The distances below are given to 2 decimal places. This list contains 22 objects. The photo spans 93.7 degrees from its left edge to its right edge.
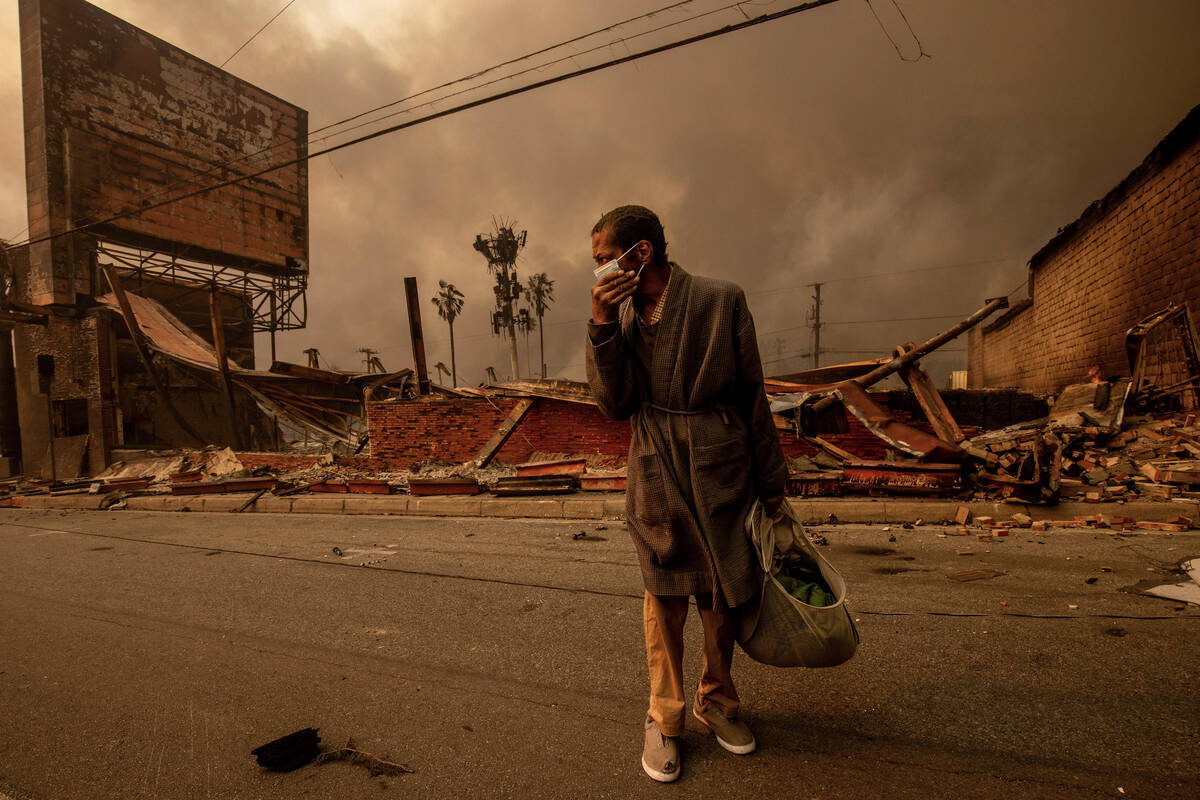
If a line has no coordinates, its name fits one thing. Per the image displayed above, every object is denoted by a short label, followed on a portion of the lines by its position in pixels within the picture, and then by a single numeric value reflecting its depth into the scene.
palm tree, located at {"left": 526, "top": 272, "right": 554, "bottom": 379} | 40.59
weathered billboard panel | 16.36
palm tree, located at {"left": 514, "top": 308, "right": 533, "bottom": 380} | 36.31
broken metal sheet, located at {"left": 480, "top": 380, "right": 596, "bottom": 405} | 9.89
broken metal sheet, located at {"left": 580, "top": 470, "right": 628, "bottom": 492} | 8.27
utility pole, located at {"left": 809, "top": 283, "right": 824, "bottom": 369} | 47.19
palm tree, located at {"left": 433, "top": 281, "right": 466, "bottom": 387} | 43.69
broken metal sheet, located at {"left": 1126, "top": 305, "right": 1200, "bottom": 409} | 7.27
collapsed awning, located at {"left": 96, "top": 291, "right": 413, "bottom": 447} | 13.66
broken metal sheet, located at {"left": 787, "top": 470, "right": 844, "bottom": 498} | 6.48
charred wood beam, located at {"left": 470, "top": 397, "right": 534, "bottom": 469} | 10.45
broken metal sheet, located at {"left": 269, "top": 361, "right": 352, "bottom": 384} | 13.53
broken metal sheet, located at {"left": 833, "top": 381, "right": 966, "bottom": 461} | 6.19
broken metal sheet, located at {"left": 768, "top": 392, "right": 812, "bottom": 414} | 7.84
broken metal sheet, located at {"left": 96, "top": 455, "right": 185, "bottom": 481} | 14.69
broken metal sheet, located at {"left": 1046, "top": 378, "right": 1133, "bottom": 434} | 7.59
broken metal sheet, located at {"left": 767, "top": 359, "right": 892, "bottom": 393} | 7.89
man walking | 1.77
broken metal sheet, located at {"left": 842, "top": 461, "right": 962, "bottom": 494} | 6.02
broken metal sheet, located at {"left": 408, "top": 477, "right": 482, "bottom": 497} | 8.77
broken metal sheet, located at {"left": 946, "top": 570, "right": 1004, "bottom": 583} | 3.67
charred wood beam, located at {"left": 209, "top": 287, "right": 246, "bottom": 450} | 14.13
